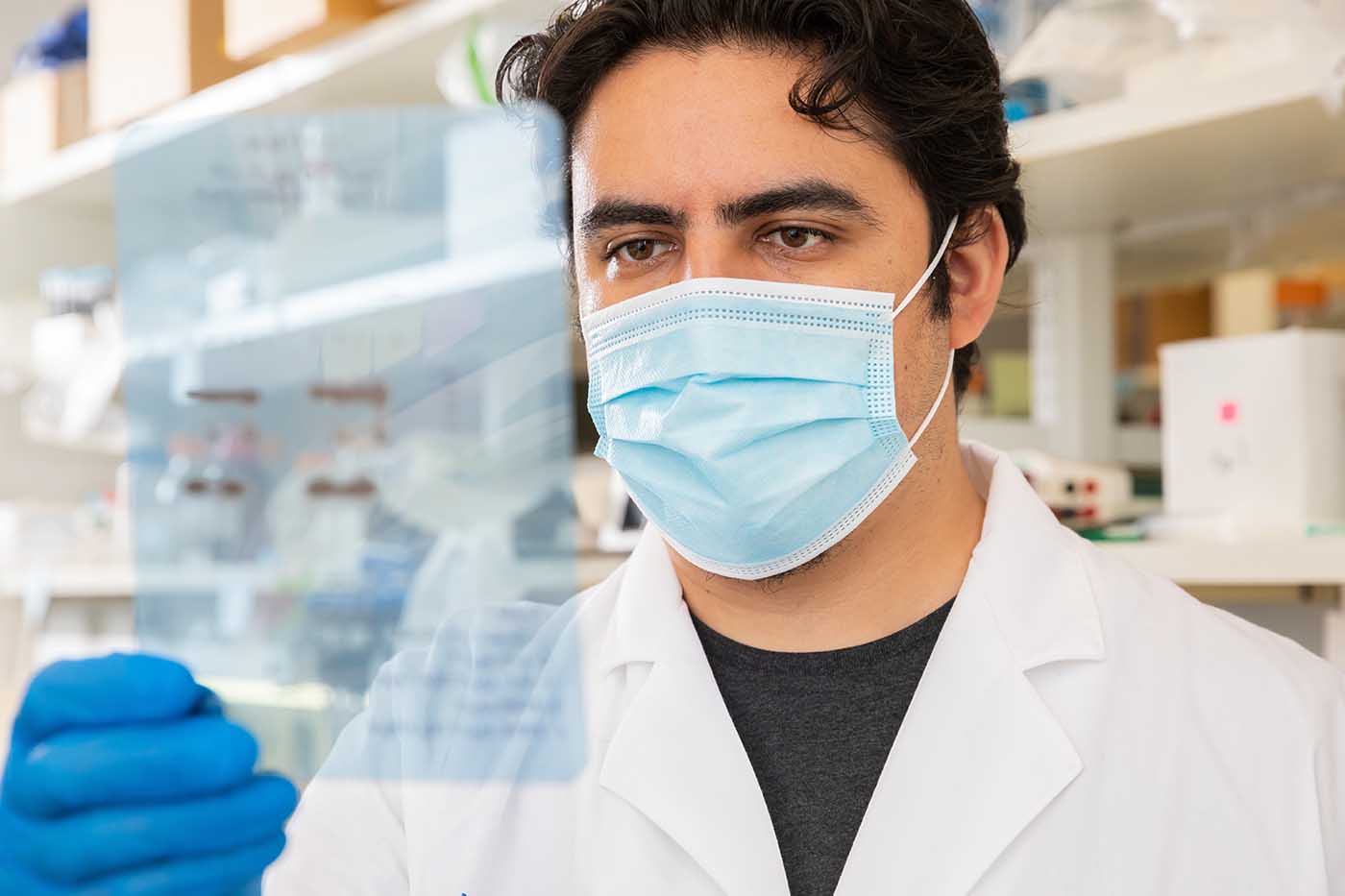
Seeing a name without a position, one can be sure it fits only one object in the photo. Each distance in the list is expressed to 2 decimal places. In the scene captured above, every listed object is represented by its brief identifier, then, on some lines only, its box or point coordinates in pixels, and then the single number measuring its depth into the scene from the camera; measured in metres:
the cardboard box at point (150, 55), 2.52
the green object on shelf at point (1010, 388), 2.39
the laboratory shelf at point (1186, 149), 1.42
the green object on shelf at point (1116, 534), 1.53
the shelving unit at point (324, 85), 2.28
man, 1.03
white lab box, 1.55
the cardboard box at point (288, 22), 2.26
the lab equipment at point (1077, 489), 1.66
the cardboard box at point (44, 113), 3.01
